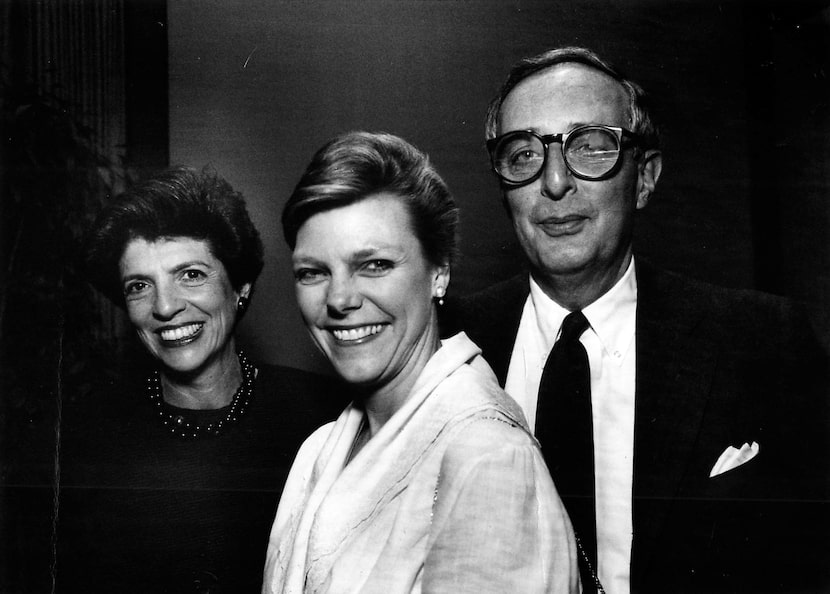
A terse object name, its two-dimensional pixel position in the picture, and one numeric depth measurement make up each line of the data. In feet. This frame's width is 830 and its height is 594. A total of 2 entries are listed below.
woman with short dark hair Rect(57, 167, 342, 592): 5.22
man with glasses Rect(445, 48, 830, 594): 4.73
